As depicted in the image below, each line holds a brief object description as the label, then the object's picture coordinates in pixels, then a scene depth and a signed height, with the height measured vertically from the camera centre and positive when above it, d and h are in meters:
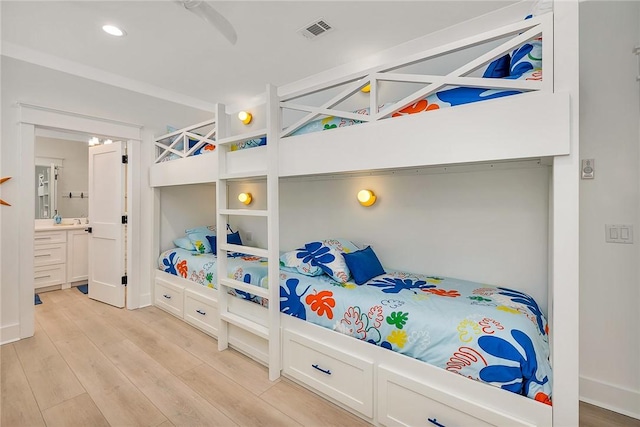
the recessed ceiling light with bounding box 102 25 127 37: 2.31 +1.46
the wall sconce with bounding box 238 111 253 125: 3.86 +1.25
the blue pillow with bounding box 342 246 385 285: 2.16 -0.43
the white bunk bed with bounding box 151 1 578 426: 1.16 +0.24
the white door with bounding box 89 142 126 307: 3.38 -0.15
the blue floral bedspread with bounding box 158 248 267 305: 2.38 -0.54
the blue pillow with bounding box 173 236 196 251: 3.47 -0.40
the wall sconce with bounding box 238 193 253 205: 3.81 +0.16
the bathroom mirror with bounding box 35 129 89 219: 4.52 +0.59
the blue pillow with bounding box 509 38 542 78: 1.26 +0.67
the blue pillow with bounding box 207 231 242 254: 3.51 -0.36
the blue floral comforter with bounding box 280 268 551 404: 1.26 -0.59
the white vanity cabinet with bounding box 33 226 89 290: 4.00 -0.65
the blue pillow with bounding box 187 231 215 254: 3.42 -0.36
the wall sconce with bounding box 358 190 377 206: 2.68 +0.12
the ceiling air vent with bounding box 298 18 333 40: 2.29 +1.47
